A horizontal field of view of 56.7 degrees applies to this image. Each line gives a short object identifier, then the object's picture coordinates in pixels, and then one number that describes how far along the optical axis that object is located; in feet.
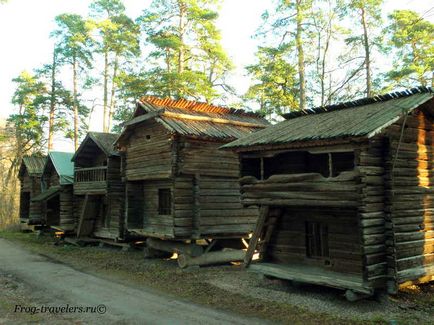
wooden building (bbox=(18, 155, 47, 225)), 113.50
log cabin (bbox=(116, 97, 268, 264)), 57.88
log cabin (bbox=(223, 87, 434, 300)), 35.63
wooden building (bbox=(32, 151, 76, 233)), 93.25
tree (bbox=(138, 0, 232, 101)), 98.89
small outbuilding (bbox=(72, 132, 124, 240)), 77.82
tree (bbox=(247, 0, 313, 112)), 87.92
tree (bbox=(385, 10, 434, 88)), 86.63
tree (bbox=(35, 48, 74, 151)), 133.90
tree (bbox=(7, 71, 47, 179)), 133.39
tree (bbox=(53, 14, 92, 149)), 124.06
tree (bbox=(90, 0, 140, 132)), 122.93
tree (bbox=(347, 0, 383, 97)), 86.02
